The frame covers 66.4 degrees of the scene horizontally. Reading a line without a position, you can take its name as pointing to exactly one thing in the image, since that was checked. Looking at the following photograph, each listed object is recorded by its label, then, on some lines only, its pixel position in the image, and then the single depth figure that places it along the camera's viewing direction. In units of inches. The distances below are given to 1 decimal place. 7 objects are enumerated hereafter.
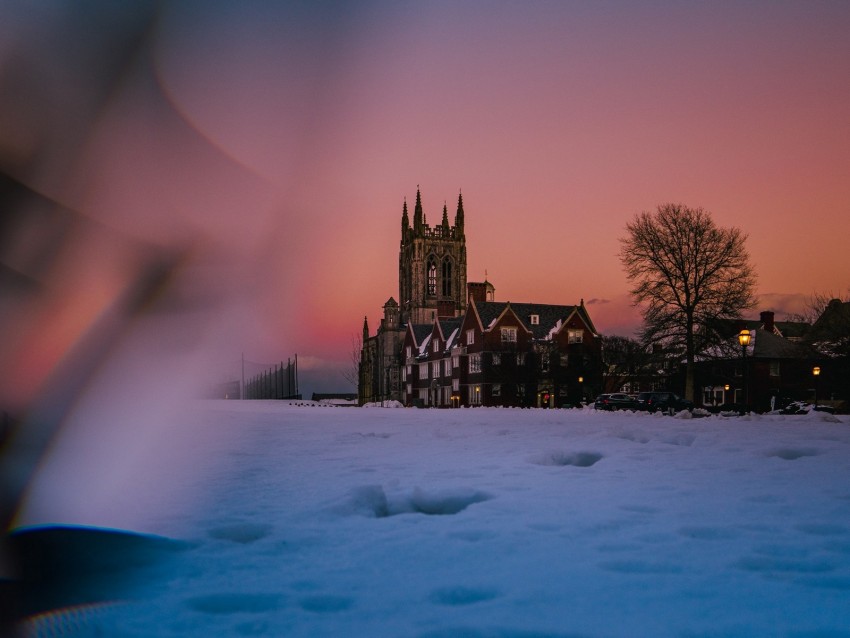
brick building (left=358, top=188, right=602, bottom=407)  2768.2
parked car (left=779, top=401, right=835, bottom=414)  1643.3
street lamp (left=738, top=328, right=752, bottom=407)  1232.2
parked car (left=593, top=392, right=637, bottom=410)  1829.5
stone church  5113.2
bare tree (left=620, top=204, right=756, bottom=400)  1915.6
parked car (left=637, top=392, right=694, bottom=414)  1742.1
